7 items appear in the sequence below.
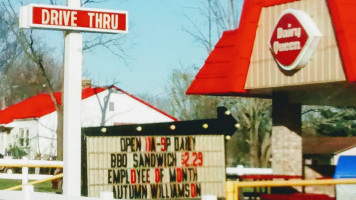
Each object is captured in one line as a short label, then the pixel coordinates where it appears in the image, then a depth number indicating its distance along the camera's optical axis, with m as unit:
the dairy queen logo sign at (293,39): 18.00
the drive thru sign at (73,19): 13.95
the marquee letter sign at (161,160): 14.38
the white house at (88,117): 64.31
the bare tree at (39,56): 43.97
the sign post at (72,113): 14.47
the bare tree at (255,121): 50.19
